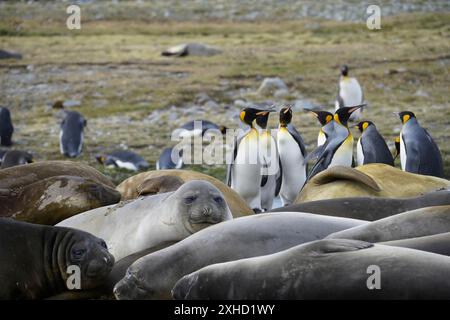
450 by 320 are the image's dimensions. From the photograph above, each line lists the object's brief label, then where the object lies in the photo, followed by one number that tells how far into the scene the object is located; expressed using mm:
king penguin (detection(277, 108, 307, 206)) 10500
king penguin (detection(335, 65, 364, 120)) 19398
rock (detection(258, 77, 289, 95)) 21564
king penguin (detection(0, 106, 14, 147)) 17312
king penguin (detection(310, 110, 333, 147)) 11627
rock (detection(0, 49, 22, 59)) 28906
